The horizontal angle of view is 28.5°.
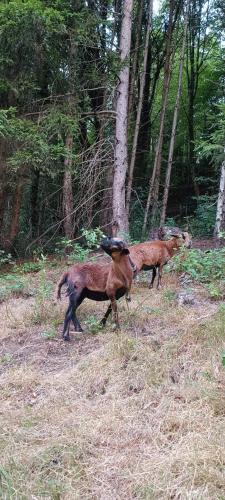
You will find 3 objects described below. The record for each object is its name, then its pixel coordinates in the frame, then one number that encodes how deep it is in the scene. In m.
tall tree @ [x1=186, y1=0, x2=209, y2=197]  19.27
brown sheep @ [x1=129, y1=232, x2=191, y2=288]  7.49
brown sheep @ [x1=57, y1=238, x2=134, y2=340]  5.27
